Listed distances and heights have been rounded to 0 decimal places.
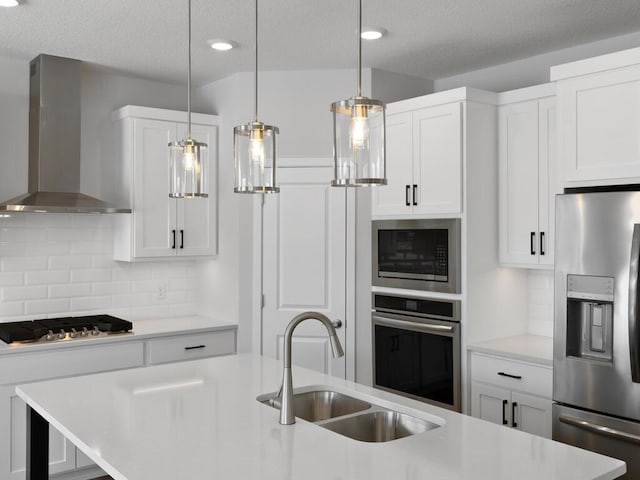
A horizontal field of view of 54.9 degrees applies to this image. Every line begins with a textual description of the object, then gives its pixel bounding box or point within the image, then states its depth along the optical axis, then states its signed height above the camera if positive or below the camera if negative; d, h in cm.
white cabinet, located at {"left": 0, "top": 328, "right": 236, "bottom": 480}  357 -78
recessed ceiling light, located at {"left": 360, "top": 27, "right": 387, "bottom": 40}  340 +118
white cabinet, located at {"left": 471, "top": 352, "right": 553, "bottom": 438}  328 -83
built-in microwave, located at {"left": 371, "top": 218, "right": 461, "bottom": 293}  364 -7
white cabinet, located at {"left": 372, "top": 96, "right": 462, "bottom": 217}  364 +50
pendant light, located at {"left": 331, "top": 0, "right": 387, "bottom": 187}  171 +27
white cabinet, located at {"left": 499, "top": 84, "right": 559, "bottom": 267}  348 +39
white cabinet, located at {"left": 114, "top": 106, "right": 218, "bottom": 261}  424 +30
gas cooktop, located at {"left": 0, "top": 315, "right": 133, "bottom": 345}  359 -54
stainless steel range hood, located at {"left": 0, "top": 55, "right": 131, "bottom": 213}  394 +67
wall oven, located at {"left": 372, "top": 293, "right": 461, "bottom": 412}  366 -66
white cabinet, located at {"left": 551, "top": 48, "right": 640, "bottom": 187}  281 +59
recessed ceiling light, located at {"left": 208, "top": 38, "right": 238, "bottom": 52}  365 +119
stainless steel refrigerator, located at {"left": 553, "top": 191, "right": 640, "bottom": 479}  268 -37
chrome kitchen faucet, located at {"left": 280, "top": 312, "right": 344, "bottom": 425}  210 -48
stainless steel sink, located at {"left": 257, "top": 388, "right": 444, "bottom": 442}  222 -66
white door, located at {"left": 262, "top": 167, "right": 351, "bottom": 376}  423 -14
